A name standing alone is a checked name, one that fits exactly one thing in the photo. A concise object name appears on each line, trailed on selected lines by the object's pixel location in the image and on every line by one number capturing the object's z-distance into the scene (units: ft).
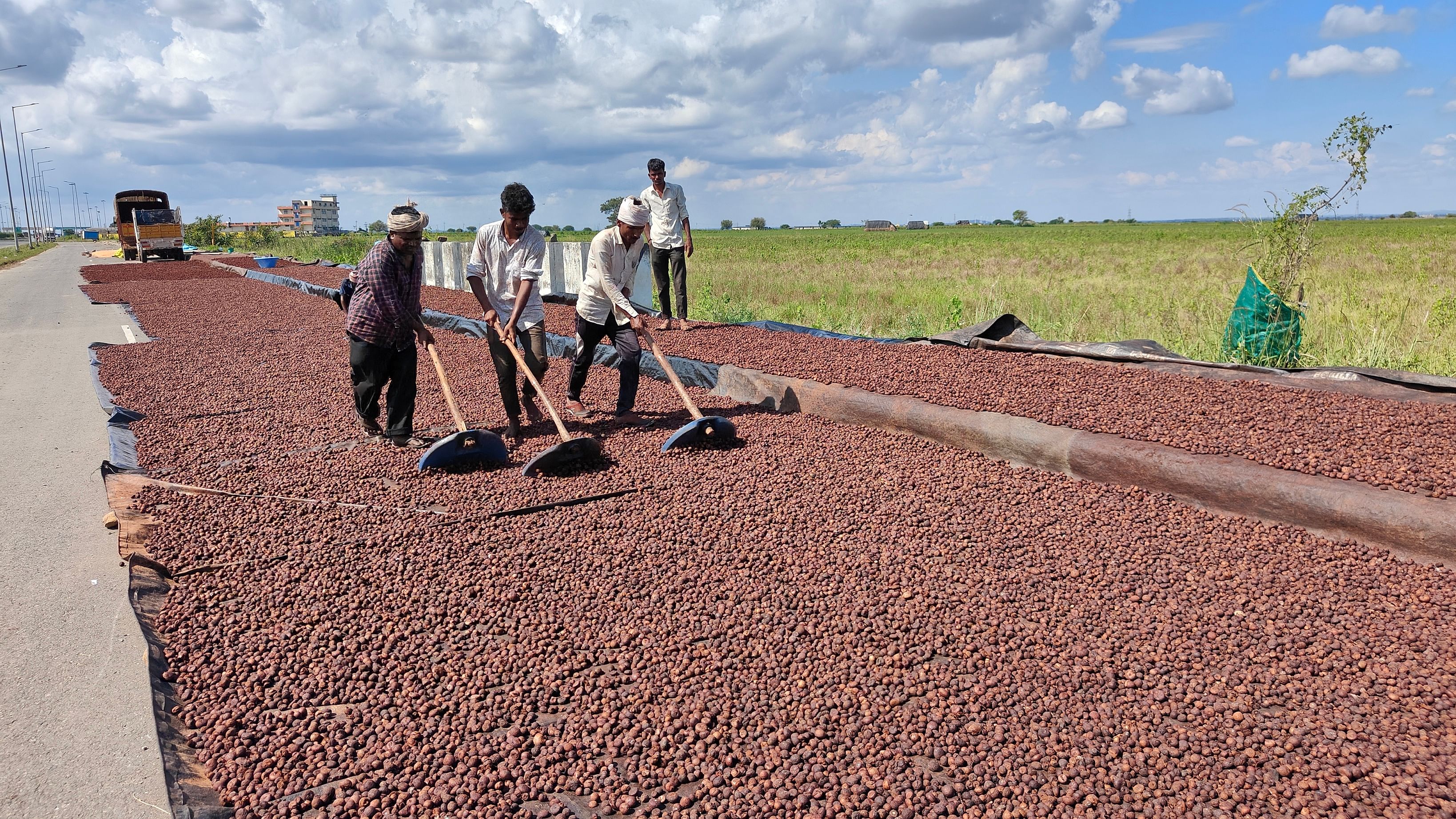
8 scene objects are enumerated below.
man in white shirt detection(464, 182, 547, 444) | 17.51
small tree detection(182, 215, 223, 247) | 181.37
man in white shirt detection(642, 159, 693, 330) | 28.55
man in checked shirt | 16.56
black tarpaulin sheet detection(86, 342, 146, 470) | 16.26
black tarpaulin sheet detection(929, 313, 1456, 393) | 16.55
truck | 103.14
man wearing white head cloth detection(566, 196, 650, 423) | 17.85
